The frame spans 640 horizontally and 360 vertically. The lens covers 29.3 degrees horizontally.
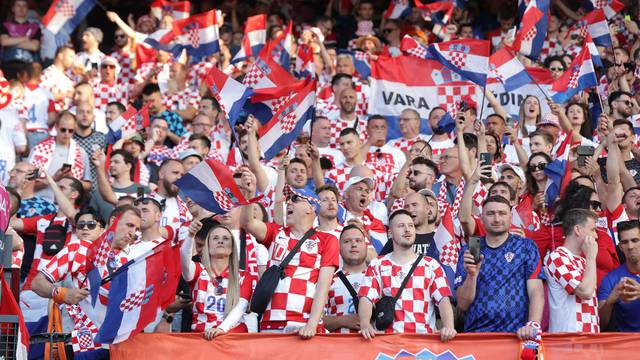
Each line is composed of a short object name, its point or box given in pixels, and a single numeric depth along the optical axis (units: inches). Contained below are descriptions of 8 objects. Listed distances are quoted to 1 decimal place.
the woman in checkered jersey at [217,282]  411.5
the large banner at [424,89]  612.1
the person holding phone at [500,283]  394.3
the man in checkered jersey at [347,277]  422.0
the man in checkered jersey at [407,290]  395.2
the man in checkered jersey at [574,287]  391.5
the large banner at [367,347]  378.6
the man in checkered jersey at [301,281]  401.4
